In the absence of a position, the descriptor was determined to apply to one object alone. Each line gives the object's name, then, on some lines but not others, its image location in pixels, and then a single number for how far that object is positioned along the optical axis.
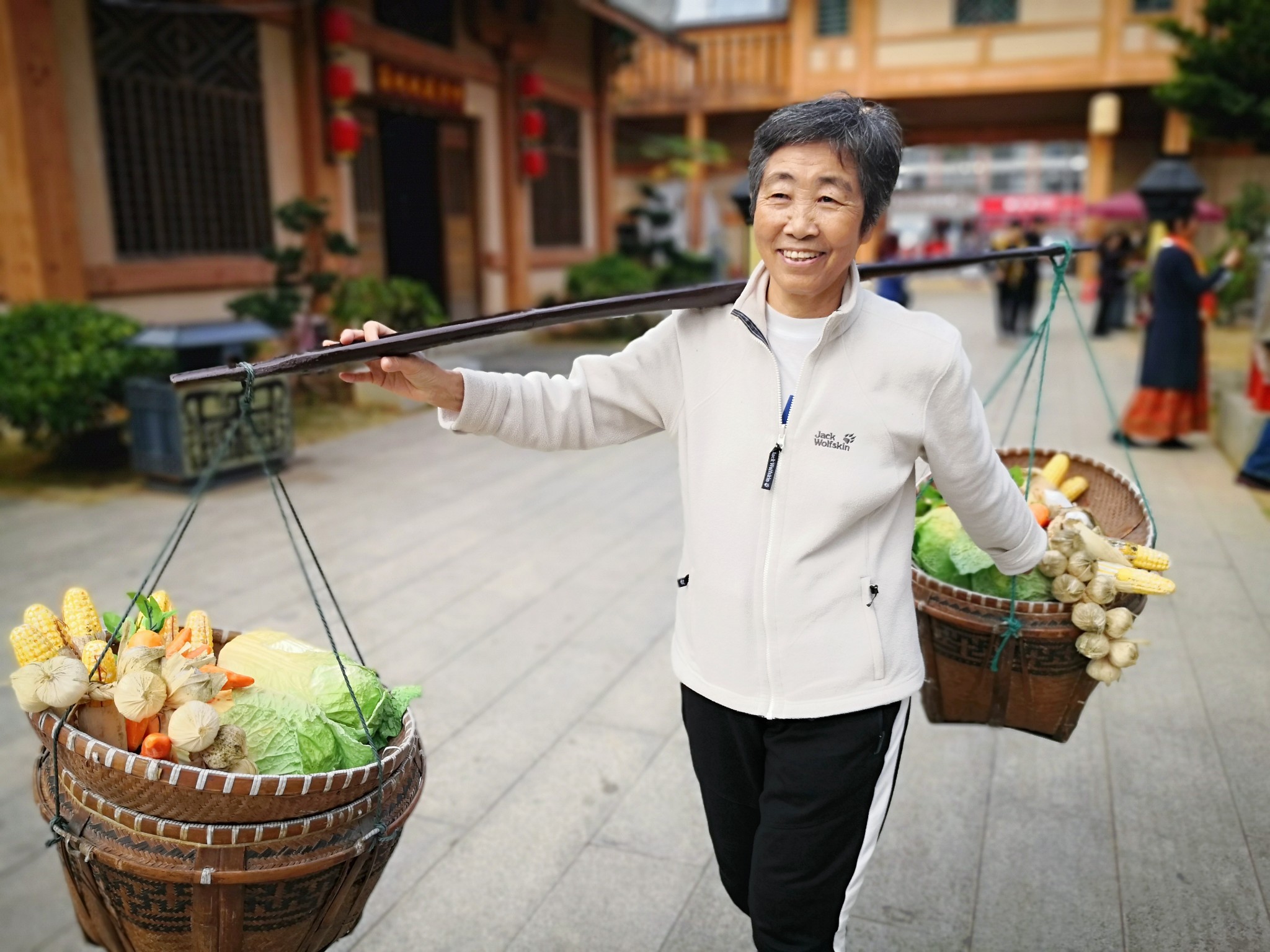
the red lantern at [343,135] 10.19
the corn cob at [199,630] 1.96
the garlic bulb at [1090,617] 2.23
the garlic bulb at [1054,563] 2.23
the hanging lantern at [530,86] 13.86
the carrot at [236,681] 1.81
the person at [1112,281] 15.10
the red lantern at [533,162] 14.12
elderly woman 1.75
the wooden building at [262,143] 7.72
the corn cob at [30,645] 1.77
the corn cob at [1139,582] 2.28
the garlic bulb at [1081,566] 2.25
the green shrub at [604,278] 14.72
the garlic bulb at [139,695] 1.62
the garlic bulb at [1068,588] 2.24
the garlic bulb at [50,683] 1.60
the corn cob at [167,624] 1.99
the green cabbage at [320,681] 1.86
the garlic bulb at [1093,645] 2.24
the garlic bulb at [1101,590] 2.25
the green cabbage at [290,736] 1.71
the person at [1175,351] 7.40
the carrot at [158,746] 1.62
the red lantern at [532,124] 13.93
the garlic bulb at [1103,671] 2.24
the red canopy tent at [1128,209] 16.58
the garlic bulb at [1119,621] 2.23
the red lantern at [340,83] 10.02
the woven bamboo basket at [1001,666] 2.28
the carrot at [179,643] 1.88
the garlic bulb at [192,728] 1.59
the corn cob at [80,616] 1.91
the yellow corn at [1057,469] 2.91
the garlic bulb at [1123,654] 2.21
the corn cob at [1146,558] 2.39
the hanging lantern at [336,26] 9.89
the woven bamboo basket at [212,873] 1.55
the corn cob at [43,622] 1.82
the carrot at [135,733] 1.69
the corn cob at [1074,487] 2.95
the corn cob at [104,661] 1.76
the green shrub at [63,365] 6.71
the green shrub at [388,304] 9.57
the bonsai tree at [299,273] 8.57
